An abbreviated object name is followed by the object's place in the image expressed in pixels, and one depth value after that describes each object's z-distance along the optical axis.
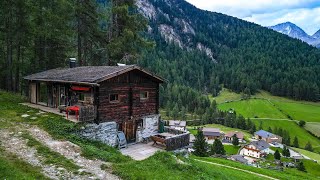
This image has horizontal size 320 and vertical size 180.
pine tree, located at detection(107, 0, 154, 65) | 32.68
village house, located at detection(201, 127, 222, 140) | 123.50
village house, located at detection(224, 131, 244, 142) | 122.44
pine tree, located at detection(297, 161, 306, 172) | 83.28
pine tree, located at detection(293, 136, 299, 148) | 124.60
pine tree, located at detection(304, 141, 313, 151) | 118.29
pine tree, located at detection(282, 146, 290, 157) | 101.19
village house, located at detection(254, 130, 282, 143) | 123.59
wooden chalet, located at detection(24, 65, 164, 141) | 20.91
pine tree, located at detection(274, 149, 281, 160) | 98.75
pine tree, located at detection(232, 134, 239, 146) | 112.40
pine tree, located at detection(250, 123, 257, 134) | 141.75
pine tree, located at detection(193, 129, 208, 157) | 56.34
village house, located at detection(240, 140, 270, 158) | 103.81
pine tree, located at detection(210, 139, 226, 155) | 86.75
